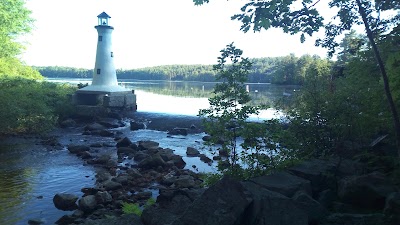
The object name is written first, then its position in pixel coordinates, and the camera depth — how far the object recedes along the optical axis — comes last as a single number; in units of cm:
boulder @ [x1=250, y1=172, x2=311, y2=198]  763
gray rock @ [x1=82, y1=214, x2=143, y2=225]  749
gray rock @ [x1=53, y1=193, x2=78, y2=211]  1263
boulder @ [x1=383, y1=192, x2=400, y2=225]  599
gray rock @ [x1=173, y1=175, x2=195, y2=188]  1490
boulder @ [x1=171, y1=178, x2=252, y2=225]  610
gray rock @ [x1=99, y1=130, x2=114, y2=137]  3077
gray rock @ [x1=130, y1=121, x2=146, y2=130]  3547
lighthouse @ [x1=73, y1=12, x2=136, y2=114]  4341
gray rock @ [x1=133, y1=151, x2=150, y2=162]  2102
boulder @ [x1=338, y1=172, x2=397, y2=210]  720
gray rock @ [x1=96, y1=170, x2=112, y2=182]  1636
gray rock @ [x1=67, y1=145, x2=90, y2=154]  2297
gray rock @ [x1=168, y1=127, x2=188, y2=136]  3265
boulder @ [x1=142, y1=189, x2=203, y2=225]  724
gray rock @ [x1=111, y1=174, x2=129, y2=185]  1552
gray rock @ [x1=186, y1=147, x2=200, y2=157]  2272
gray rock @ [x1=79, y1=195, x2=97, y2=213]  1207
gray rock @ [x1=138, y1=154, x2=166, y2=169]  1881
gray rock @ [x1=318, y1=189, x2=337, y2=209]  763
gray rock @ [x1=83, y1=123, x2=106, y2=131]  3279
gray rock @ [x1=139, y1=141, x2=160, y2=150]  2413
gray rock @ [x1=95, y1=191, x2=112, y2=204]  1276
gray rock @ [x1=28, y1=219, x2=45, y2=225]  1123
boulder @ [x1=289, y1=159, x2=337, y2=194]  873
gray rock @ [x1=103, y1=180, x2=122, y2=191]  1458
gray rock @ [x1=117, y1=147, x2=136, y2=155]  2306
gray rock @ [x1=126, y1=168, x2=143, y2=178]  1677
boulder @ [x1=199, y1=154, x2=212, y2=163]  2069
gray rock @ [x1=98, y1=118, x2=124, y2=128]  3575
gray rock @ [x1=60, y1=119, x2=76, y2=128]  3466
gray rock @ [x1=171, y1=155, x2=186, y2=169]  1953
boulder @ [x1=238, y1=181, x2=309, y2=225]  627
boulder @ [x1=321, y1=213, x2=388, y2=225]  611
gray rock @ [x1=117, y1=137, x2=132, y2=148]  2488
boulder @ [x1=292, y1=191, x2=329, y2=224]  664
